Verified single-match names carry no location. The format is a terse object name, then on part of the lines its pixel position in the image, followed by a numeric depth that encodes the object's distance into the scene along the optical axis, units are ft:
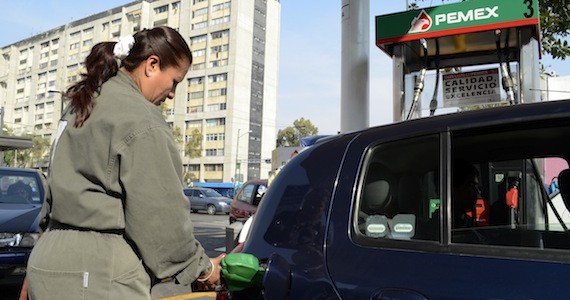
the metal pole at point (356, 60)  19.53
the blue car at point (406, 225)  5.08
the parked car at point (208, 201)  84.58
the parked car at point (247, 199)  34.06
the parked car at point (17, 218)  17.04
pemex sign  13.75
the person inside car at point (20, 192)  20.79
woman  4.88
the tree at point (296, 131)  240.32
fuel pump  14.20
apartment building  206.59
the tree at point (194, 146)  176.76
